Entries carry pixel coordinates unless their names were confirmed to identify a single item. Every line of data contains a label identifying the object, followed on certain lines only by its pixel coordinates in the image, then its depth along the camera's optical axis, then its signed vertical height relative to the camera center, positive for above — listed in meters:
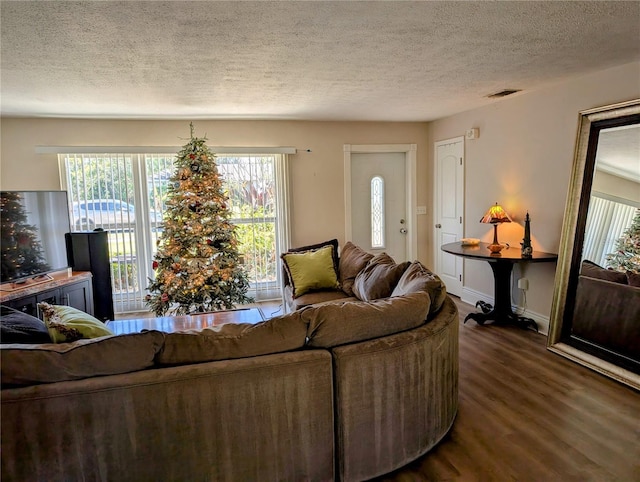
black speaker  4.48 -0.70
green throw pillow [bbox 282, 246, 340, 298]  4.09 -0.78
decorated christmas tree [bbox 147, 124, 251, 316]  4.38 -0.50
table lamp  4.21 -0.29
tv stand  3.45 -0.86
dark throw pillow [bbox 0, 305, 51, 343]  1.79 -0.58
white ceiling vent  4.04 +0.96
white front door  5.79 -0.16
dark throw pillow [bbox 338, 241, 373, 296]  3.96 -0.71
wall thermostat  4.89 +0.68
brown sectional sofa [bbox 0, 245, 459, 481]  1.59 -0.86
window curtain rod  4.79 +0.56
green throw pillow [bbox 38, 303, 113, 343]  1.89 -0.61
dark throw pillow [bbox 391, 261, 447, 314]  2.37 -0.56
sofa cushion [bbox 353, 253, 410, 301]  3.04 -0.67
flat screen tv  3.64 -0.32
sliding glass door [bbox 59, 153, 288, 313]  4.96 -0.13
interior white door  5.29 -0.21
